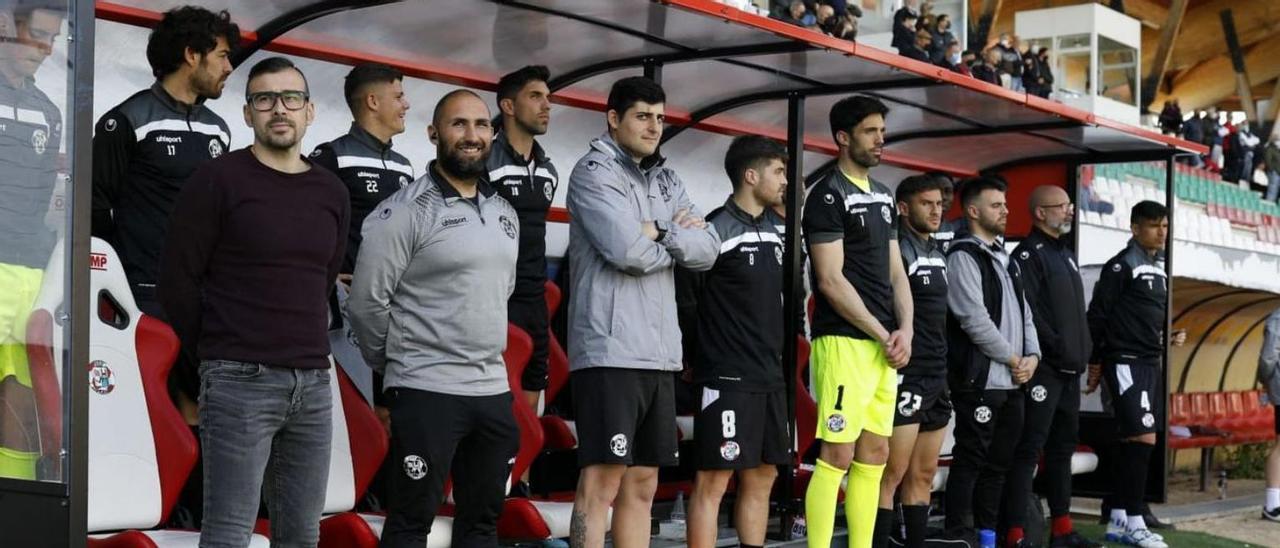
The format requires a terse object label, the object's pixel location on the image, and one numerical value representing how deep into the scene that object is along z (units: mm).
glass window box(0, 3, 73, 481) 7309
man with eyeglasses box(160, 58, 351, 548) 7414
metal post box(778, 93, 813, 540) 13187
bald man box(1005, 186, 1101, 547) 15383
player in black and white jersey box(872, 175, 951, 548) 13281
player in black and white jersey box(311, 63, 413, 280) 10523
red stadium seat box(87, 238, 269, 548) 8648
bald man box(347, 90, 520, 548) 8648
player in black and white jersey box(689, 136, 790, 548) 11133
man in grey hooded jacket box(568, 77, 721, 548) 9977
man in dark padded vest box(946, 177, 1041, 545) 14578
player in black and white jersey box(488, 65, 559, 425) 11484
